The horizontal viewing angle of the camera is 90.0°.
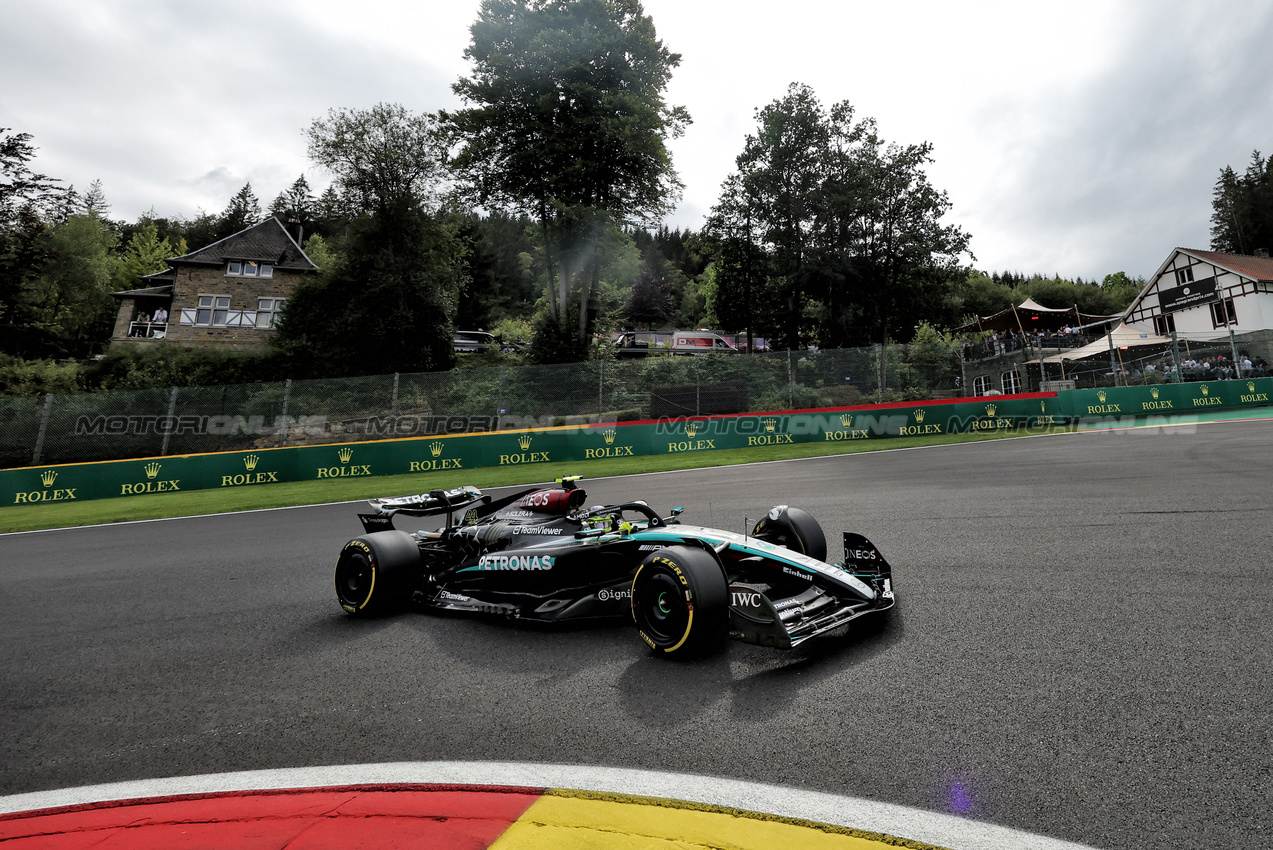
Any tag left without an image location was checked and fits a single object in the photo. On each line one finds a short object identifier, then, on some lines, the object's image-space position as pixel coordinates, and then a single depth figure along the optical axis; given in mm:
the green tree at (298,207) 85000
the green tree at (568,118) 29406
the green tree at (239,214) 85312
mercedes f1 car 3580
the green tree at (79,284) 49031
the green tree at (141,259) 61016
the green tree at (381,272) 32406
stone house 38062
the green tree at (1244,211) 65688
